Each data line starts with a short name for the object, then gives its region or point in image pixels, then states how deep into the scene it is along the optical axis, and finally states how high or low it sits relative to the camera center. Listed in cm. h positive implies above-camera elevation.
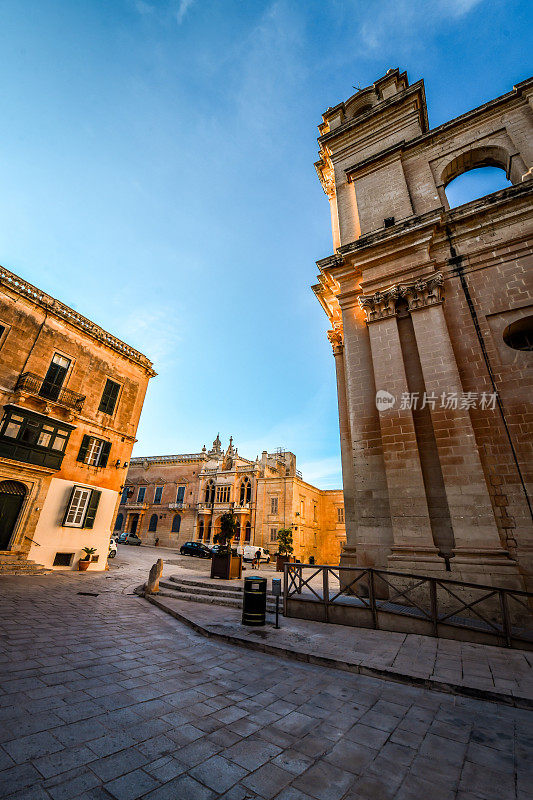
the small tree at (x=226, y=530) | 1475 +77
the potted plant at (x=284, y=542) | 2451 +65
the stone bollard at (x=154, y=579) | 1038 -98
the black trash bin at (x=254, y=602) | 684 -101
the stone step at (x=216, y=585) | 1020 -111
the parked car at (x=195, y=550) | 2859 -18
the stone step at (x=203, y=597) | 906 -132
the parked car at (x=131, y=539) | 3600 +53
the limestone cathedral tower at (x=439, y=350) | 786 +567
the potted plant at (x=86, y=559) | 1509 -71
